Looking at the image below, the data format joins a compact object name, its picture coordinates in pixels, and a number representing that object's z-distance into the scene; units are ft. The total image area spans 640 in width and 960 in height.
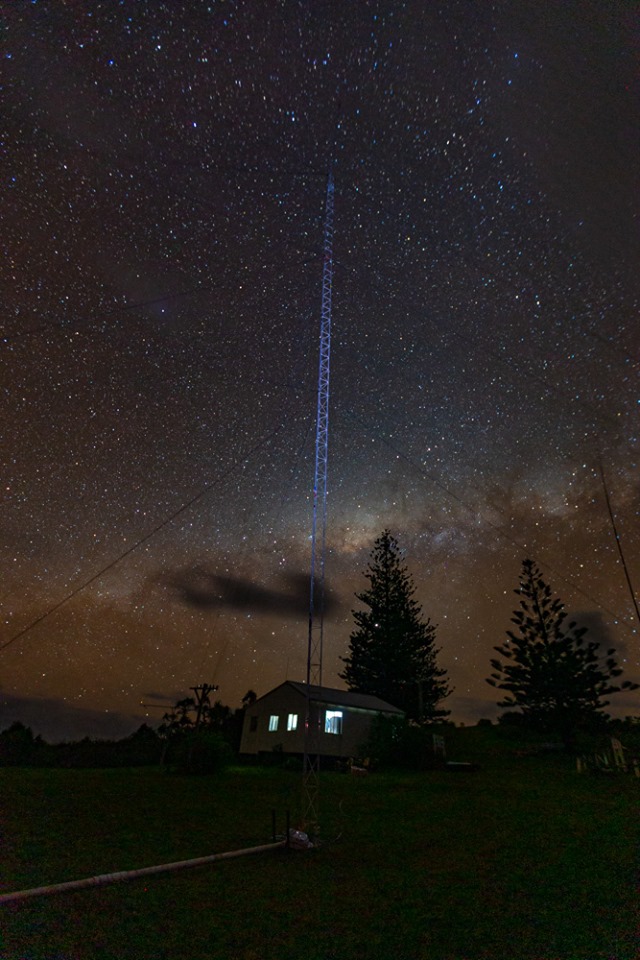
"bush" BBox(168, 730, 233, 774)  73.26
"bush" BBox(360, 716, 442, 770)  88.32
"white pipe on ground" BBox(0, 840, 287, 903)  20.51
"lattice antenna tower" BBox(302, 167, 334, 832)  38.55
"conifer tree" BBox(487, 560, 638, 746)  119.14
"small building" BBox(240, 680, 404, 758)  105.09
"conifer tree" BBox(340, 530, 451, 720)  162.40
